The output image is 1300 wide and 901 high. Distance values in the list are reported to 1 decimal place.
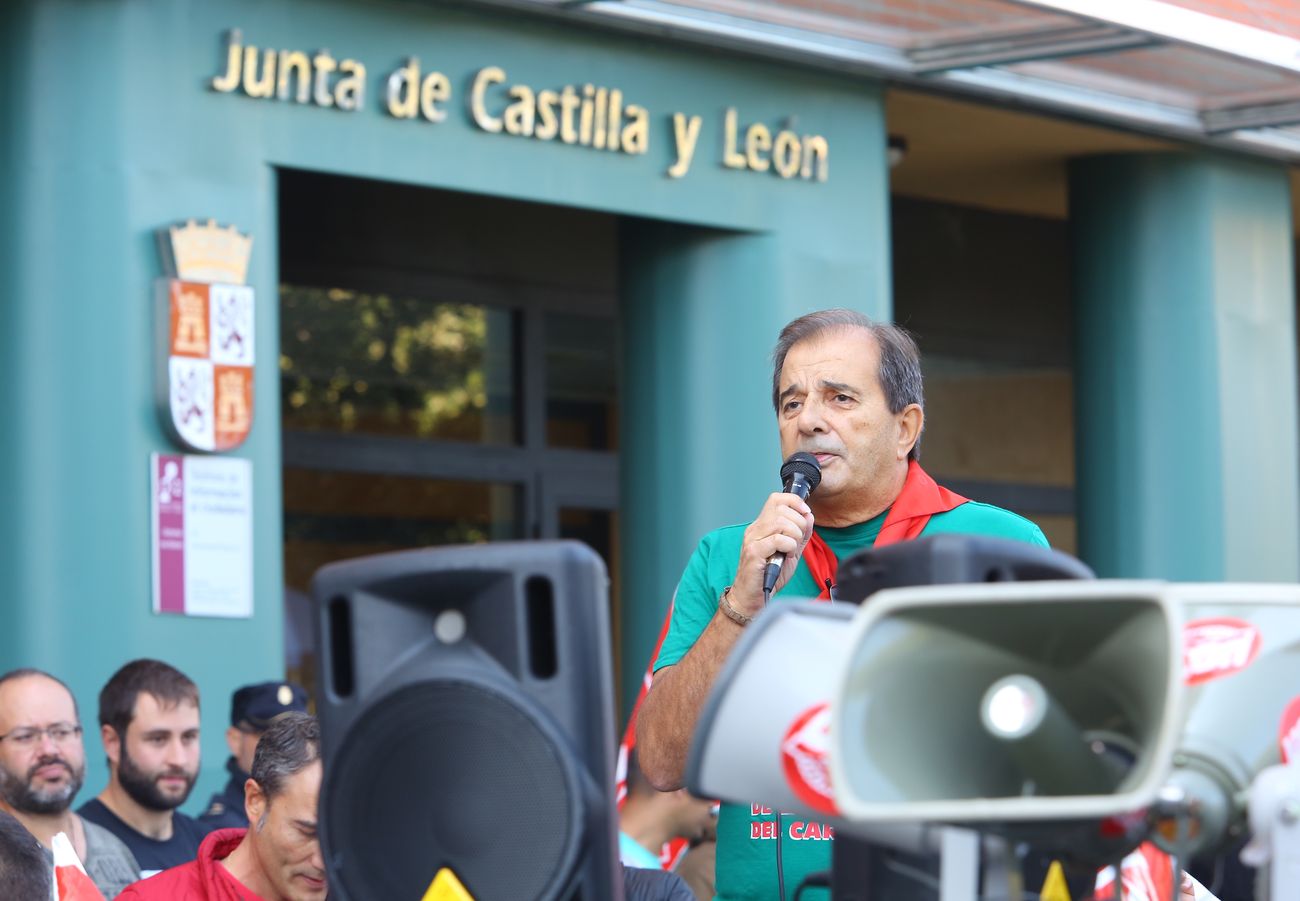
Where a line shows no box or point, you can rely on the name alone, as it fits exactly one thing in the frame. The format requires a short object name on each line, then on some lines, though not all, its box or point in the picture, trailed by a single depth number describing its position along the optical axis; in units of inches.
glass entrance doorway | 665.0
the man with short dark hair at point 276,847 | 315.2
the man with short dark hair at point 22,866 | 229.2
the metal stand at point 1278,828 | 158.1
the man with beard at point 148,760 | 434.7
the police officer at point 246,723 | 469.1
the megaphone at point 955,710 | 148.2
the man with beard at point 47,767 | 403.1
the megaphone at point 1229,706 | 159.9
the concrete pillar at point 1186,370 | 688.1
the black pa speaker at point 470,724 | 172.3
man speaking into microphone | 227.8
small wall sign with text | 482.3
